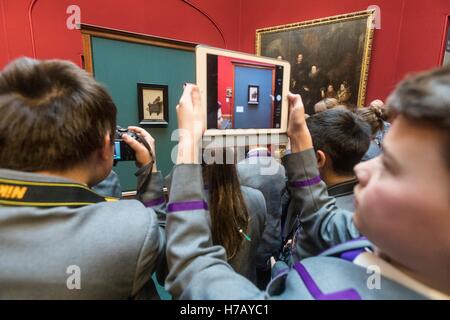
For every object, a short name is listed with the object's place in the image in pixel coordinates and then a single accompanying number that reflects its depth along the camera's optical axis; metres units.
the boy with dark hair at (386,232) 0.39
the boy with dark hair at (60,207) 0.51
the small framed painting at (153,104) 2.47
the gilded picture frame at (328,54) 2.80
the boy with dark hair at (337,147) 1.17
